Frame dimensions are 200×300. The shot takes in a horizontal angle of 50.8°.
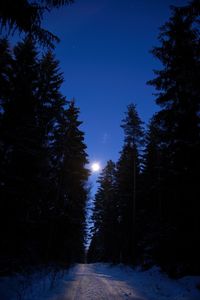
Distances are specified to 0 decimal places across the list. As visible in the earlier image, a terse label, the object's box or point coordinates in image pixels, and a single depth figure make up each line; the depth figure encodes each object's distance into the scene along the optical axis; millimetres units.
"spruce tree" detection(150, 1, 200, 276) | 11414
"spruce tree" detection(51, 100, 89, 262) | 18594
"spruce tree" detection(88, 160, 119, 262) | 30438
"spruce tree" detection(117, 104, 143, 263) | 25641
